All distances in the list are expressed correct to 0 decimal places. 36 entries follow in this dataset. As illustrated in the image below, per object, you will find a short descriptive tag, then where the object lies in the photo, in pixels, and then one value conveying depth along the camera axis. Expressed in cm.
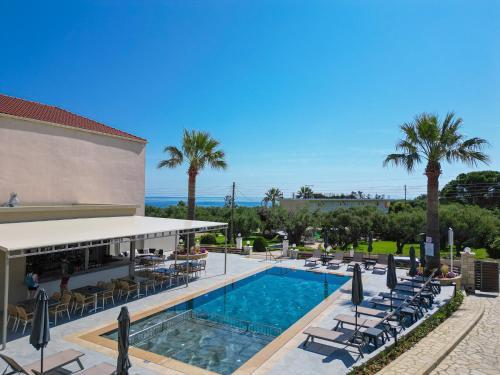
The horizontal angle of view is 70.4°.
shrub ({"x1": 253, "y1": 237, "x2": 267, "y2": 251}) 3625
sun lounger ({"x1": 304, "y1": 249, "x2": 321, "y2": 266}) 2812
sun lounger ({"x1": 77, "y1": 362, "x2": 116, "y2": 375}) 905
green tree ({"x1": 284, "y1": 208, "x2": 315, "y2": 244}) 4778
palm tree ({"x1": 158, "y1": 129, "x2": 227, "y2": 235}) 2959
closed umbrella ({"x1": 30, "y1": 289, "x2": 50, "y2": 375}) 884
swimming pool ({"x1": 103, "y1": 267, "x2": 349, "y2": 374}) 1156
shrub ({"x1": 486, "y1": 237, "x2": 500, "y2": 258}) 3159
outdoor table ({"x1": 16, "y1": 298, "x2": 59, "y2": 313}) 1358
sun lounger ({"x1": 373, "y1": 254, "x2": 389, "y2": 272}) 2722
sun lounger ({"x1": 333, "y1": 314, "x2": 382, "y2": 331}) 1291
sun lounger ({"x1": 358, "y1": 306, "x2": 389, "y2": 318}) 1428
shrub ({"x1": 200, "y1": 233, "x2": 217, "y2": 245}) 3981
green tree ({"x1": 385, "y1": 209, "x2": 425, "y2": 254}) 3909
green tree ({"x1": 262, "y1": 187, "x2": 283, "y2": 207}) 10496
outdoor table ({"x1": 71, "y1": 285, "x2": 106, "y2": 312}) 1611
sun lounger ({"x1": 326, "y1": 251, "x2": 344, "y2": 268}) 2677
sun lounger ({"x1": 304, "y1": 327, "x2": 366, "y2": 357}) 1146
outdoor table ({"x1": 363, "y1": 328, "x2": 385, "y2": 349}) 1162
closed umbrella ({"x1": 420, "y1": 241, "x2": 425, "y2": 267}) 2230
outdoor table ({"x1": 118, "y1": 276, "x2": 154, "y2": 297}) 1830
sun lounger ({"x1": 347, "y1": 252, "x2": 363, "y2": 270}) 2812
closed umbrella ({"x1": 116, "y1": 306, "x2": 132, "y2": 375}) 809
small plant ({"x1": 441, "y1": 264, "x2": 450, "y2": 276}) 2148
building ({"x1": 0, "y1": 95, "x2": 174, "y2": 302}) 1791
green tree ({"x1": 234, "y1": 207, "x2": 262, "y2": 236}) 5453
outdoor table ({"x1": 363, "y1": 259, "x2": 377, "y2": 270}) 2666
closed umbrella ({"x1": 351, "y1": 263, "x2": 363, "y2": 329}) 1208
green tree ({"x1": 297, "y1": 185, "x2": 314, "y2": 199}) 11494
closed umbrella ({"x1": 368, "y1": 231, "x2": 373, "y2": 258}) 2734
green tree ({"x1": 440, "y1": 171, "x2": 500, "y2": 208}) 7900
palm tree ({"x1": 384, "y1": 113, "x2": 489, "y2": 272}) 2153
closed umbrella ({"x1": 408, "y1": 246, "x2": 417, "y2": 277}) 2175
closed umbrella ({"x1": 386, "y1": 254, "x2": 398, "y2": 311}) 1491
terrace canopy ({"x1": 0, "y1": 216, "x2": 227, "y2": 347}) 1264
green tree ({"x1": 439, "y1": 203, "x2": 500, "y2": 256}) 3566
